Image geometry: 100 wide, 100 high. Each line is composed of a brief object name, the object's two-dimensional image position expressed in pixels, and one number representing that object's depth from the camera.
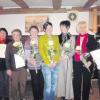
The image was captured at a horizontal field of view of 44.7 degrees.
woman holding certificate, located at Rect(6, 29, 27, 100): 1.96
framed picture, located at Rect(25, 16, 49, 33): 3.54
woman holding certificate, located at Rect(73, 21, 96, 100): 1.86
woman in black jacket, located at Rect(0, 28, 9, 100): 2.06
